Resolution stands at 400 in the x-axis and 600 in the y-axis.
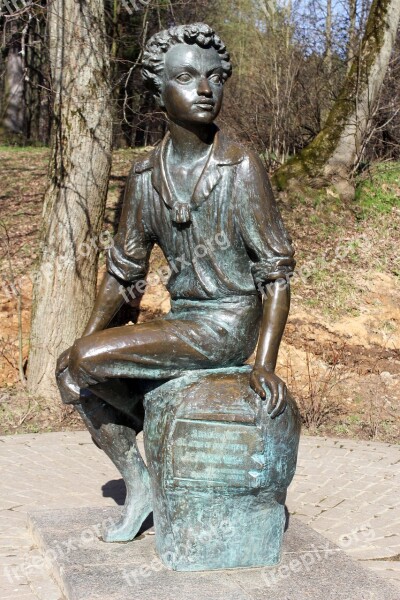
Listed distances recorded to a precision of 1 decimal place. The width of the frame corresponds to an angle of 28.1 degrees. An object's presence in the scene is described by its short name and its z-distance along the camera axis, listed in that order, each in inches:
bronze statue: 153.4
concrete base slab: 142.9
